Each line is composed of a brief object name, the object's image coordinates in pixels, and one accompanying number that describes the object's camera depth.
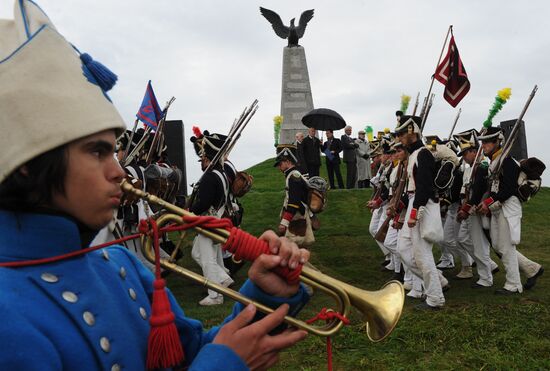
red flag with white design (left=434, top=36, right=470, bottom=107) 9.32
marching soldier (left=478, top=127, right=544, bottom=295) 7.70
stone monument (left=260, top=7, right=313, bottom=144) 28.47
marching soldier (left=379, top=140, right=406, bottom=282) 7.88
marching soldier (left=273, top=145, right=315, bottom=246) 7.74
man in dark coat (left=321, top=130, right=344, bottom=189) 19.64
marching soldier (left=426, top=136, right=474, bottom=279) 9.25
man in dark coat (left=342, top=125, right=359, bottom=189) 20.05
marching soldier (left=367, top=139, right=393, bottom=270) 9.98
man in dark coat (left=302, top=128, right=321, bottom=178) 18.69
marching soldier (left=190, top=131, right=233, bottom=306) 7.68
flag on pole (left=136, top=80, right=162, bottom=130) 8.73
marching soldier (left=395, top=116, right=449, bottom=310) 6.87
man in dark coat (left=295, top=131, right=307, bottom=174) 18.78
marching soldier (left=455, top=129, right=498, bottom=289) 8.31
